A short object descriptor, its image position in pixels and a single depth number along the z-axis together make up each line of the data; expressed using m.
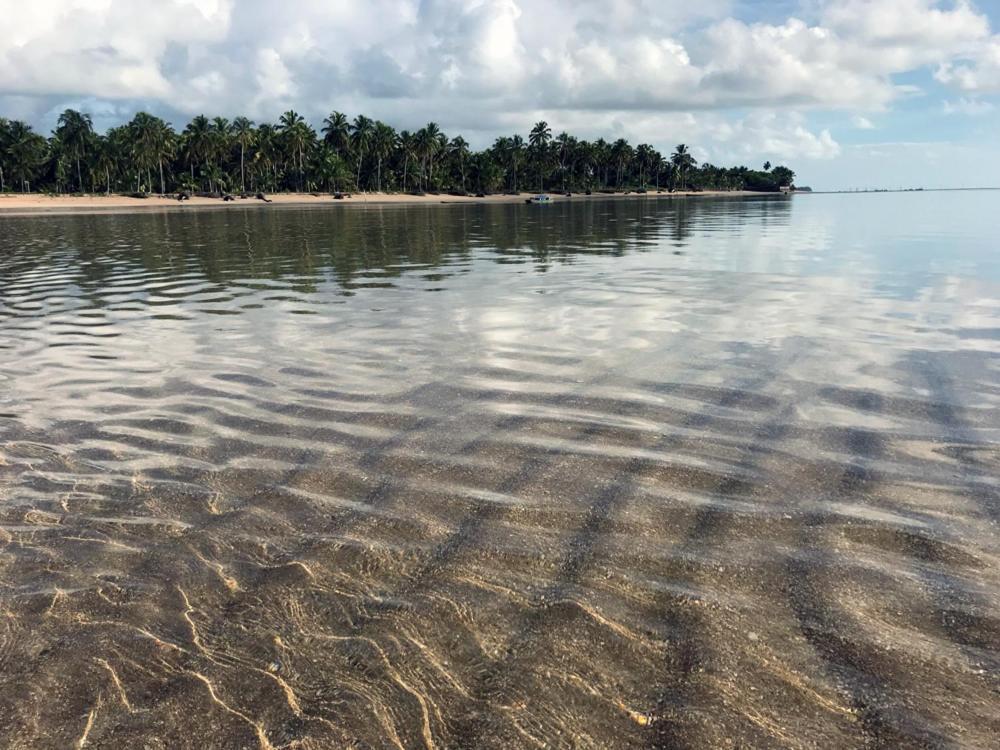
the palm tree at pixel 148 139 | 110.31
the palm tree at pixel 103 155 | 113.44
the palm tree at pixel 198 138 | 117.56
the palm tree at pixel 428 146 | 144.25
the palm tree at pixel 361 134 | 137.62
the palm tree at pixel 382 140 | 139.00
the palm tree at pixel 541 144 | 177.00
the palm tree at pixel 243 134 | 119.88
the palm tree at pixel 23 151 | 107.69
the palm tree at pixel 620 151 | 194.50
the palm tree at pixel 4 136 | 106.88
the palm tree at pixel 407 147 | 143.75
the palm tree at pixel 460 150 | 154.25
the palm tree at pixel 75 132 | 112.94
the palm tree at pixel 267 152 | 124.25
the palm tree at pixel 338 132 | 136.00
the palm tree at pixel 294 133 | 124.75
